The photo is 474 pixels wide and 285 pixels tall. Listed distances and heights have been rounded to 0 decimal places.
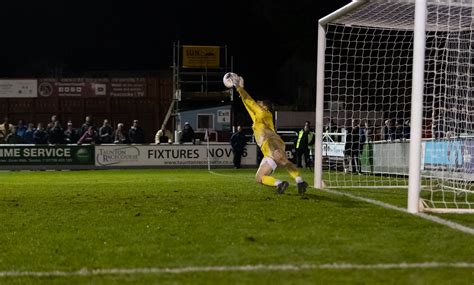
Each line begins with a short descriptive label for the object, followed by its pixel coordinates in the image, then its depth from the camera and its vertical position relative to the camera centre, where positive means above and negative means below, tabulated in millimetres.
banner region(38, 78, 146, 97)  37062 +2561
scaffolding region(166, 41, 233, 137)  34812 +3085
